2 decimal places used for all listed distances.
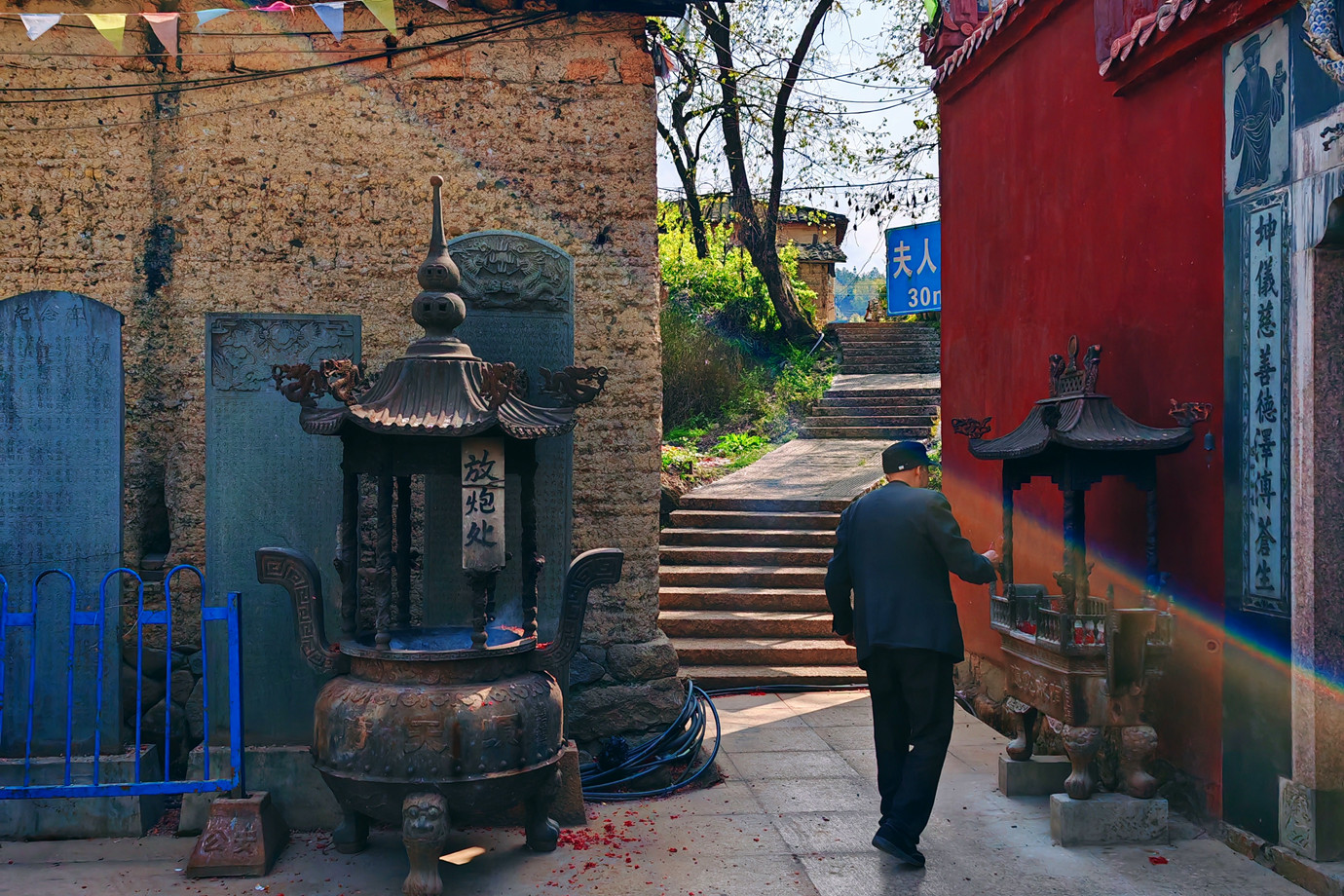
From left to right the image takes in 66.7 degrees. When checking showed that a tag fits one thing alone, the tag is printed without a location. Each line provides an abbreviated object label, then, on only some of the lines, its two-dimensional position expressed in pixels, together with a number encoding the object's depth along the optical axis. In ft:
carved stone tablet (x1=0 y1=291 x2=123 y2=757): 16.52
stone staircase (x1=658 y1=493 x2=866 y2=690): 26.18
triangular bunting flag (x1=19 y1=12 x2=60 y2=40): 16.19
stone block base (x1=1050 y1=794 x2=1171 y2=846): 14.97
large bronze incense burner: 13.38
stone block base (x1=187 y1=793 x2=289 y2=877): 14.08
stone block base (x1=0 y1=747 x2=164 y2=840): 15.69
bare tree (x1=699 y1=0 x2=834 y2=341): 50.31
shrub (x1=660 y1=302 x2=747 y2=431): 52.47
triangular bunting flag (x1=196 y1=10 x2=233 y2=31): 17.01
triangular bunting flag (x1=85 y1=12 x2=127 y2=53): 16.38
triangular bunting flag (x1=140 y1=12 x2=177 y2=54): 16.78
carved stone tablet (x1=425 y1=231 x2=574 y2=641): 17.21
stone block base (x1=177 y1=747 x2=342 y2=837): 16.03
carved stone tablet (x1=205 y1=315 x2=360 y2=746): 16.65
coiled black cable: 17.16
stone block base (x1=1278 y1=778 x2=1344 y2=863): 13.00
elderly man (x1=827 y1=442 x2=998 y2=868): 14.21
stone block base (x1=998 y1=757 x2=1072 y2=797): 17.17
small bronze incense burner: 15.08
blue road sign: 38.81
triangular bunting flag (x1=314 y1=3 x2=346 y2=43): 17.03
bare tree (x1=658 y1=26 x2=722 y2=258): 50.16
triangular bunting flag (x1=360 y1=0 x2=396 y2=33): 16.61
